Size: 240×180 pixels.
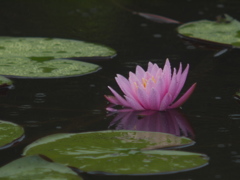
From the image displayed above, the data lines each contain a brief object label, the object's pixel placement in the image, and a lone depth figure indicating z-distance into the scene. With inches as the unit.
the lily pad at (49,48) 252.7
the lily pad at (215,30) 283.4
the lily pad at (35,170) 127.7
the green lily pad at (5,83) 207.3
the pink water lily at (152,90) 178.1
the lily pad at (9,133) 153.4
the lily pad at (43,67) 225.8
